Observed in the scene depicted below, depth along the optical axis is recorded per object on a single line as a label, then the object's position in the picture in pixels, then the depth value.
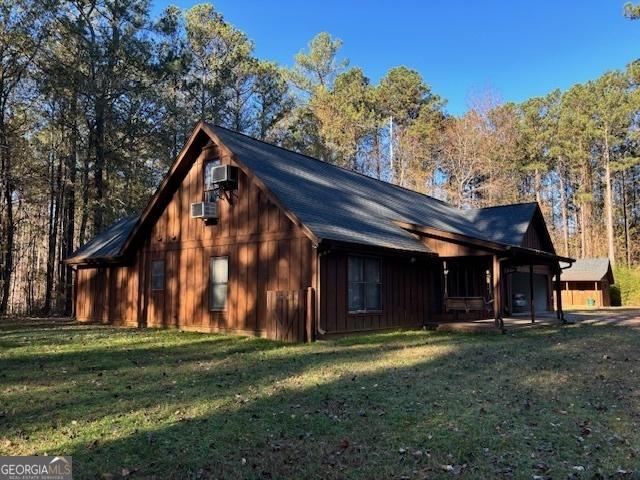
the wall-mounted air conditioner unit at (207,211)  14.69
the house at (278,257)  12.68
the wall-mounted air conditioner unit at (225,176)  14.10
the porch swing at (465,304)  15.32
